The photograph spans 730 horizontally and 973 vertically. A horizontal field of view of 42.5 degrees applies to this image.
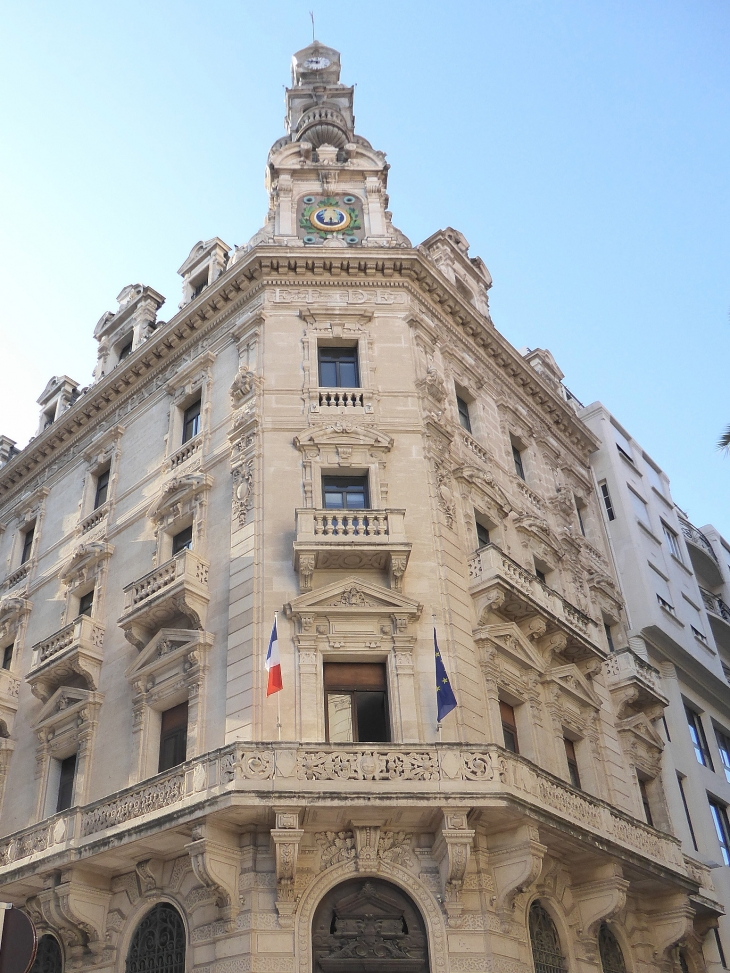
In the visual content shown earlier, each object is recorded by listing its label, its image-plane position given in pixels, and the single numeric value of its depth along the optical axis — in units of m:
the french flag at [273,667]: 18.56
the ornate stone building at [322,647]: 17.73
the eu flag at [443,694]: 18.31
